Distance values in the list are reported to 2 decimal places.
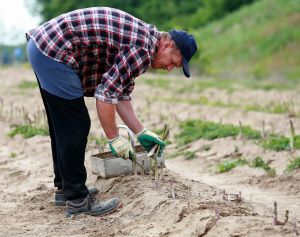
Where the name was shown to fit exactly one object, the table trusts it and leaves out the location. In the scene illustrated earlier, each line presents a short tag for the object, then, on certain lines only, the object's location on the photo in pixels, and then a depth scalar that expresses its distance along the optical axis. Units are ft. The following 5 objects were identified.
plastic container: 34.43
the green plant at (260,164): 41.41
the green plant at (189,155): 47.93
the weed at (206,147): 49.46
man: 27.94
